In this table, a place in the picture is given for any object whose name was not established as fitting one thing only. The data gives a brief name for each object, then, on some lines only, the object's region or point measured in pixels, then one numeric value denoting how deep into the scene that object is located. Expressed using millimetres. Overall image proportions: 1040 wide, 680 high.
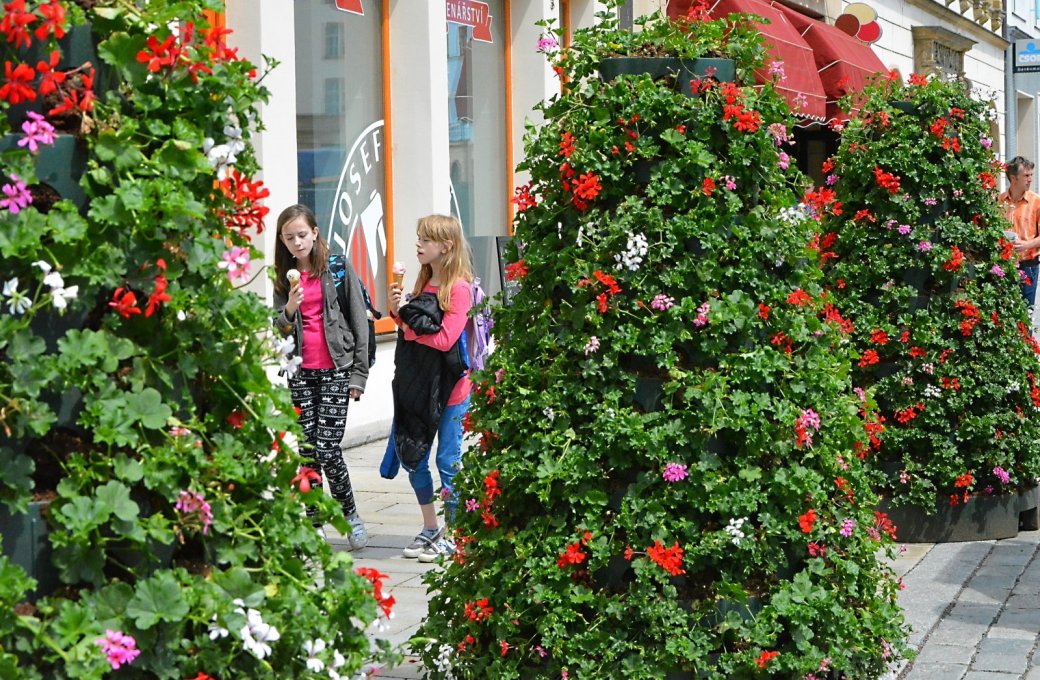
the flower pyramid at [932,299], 14930
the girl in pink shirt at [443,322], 13992
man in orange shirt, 24031
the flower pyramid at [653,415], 8078
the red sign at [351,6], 22609
